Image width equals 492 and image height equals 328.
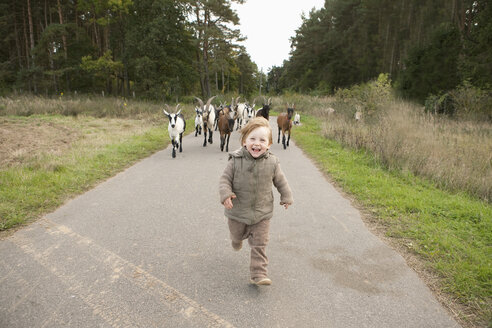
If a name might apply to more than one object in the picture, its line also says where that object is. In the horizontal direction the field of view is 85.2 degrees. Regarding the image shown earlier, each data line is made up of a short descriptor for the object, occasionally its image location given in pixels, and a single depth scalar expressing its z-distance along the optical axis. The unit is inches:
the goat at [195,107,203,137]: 473.0
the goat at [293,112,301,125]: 664.4
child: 108.1
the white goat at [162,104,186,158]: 333.1
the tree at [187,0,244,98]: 1084.5
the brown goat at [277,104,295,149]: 407.5
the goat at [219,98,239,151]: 376.5
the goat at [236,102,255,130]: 559.7
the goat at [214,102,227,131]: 490.3
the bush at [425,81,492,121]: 493.4
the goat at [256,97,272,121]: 425.7
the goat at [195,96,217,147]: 410.3
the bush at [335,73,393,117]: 569.8
